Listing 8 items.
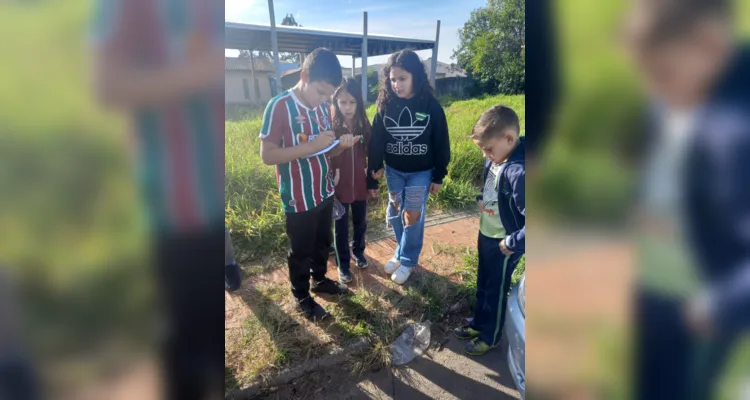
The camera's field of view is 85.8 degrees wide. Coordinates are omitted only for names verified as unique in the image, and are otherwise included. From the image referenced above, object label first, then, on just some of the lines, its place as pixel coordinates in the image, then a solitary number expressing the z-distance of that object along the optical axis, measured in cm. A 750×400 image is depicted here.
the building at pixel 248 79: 1794
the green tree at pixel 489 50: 1803
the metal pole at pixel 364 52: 1091
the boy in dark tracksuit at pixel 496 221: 182
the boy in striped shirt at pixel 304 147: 227
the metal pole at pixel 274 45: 889
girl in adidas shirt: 291
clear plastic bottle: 257
